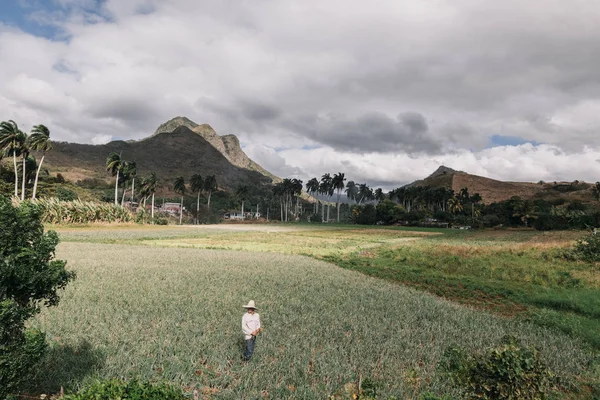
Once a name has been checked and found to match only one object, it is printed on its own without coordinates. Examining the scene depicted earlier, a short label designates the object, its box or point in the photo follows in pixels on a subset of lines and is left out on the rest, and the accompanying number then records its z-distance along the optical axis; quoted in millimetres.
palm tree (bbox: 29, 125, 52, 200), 64688
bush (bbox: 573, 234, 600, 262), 28281
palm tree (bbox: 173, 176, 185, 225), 121050
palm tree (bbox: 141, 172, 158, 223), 97562
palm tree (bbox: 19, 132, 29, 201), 62156
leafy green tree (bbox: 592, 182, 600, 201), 142012
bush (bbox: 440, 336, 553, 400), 5245
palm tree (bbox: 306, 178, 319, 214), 190750
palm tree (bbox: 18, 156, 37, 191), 82138
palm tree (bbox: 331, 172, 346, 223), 171375
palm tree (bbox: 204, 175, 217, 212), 139500
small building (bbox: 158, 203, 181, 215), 135650
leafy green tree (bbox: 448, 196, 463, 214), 136000
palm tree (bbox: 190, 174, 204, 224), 131275
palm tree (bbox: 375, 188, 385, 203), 194975
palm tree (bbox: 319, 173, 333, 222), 176375
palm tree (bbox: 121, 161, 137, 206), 88875
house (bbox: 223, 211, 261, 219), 166388
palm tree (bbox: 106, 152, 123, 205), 79288
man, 8422
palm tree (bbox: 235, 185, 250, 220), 154000
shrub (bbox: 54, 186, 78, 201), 86000
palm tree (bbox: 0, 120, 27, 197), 59656
